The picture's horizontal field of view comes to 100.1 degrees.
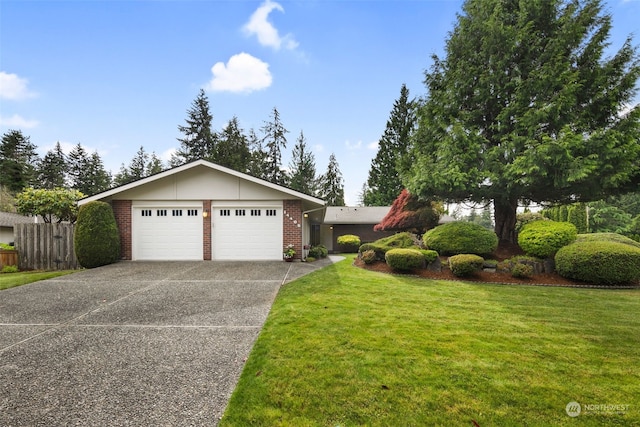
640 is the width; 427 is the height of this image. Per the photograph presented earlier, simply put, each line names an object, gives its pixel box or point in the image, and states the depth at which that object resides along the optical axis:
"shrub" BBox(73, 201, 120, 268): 9.12
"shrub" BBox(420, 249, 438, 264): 8.78
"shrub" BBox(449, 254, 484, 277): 7.86
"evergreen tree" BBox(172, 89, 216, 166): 30.16
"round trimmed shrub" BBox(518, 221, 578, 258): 8.05
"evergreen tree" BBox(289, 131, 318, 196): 31.53
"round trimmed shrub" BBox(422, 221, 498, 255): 8.70
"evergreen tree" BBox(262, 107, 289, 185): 29.56
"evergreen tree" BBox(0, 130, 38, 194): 28.83
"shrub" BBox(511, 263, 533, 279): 7.67
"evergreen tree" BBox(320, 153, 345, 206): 35.59
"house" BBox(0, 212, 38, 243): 17.97
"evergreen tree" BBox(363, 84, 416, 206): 29.45
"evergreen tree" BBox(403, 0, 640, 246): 8.08
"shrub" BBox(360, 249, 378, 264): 10.14
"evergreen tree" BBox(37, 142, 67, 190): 37.81
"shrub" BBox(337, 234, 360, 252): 18.11
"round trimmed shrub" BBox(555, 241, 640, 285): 7.05
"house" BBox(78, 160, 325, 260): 10.62
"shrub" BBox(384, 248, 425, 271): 8.67
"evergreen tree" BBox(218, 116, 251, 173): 27.36
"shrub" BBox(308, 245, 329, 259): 12.69
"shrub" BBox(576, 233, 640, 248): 9.00
